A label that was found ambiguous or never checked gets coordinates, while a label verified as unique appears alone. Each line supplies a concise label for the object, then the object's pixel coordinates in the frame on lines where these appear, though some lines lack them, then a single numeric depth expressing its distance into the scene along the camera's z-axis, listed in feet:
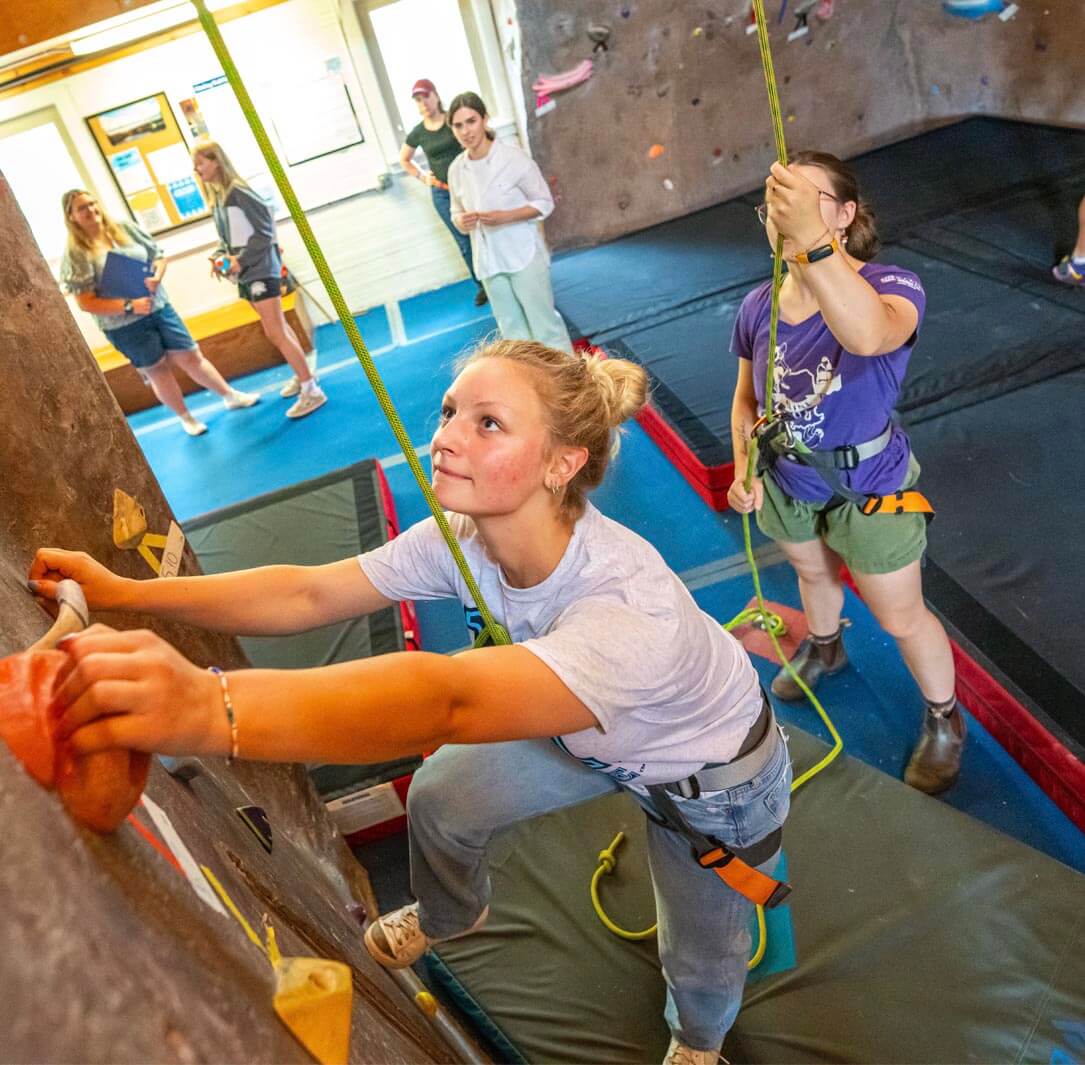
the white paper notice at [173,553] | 5.56
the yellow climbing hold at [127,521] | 4.98
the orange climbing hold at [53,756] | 1.87
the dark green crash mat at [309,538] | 10.46
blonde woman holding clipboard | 16.58
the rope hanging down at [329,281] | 2.50
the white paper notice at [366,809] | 8.21
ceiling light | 21.94
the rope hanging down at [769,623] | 5.09
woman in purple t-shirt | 5.82
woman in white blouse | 13.76
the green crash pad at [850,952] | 5.78
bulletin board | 23.88
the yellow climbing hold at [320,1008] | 2.27
